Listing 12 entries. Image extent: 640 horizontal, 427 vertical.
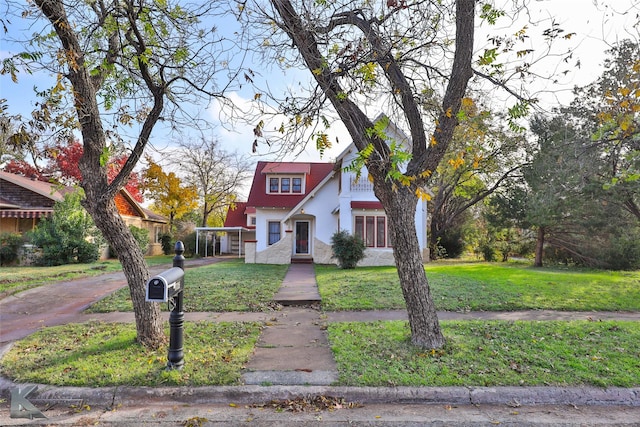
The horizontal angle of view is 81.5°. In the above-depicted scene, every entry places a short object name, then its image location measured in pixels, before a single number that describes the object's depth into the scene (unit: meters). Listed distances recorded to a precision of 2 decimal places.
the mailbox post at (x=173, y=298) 4.23
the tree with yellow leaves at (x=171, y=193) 31.14
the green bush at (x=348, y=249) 15.93
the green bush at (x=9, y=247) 18.42
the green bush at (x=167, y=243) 29.86
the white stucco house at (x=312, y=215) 17.86
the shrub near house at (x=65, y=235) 18.11
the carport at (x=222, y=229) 26.16
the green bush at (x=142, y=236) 23.37
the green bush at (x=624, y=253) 15.98
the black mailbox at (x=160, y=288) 4.21
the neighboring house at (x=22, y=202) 19.45
